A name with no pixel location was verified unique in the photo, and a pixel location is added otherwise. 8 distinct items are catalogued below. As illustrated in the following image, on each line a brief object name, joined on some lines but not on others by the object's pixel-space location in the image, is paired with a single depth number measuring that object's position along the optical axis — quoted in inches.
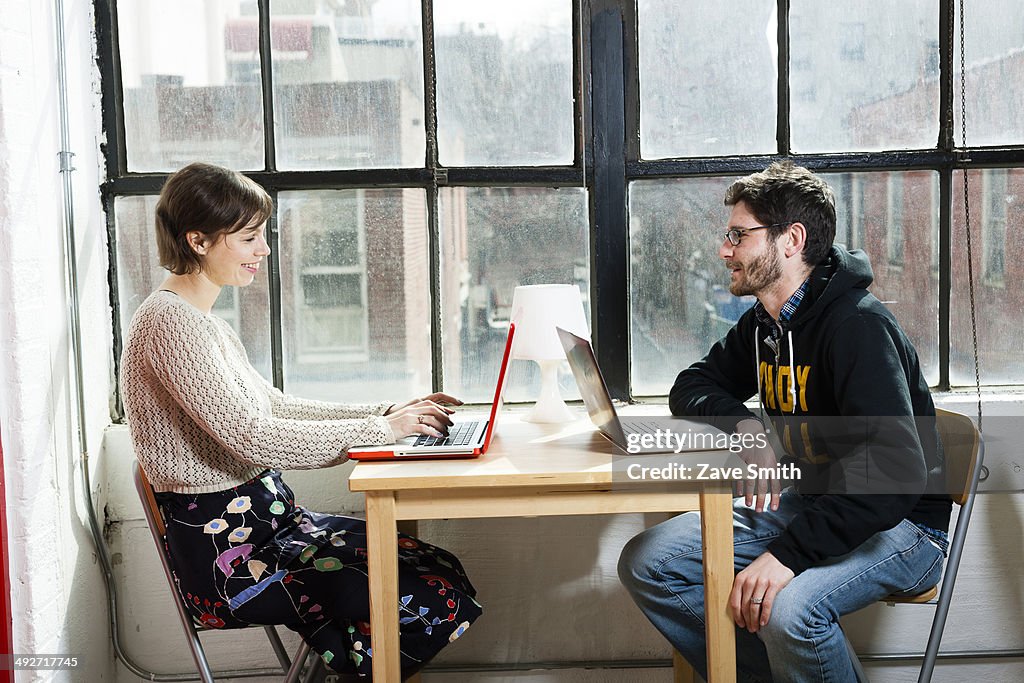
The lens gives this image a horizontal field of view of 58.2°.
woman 78.6
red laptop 80.1
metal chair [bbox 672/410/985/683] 83.7
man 76.6
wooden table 74.2
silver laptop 79.3
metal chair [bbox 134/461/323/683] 80.4
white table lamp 93.8
